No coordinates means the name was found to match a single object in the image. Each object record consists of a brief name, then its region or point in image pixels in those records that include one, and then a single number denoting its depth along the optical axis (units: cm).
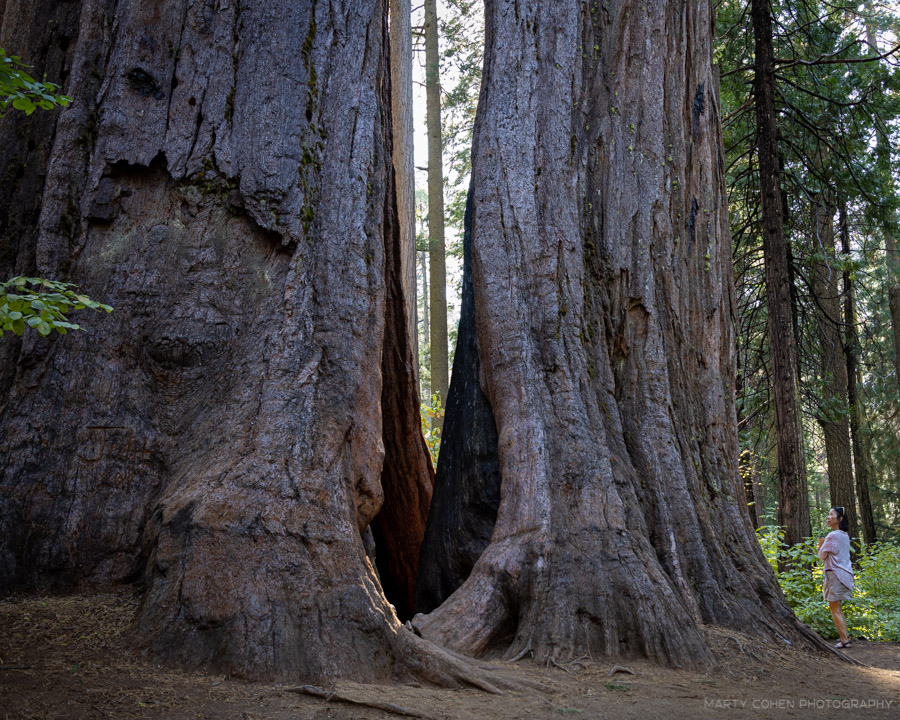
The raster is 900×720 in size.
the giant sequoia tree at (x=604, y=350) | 441
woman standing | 757
